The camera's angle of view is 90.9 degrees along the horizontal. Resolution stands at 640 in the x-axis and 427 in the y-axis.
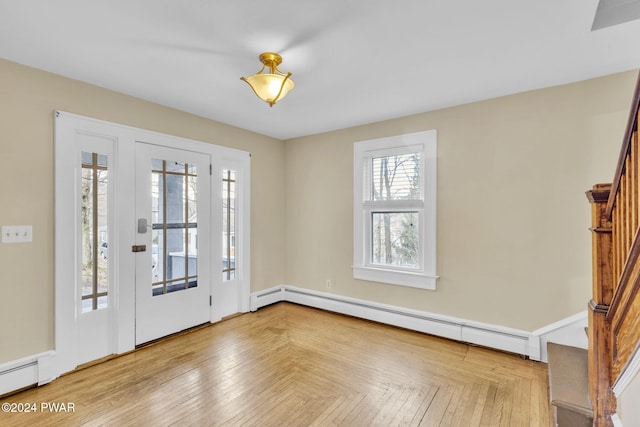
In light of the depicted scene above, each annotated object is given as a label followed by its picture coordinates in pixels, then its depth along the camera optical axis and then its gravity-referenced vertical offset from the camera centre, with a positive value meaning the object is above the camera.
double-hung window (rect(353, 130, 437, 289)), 3.43 +0.08
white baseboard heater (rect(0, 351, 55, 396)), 2.27 -1.16
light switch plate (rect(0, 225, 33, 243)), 2.28 -0.12
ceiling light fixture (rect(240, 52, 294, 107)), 2.11 +0.91
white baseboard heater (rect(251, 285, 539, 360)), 2.96 -1.15
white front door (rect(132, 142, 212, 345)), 3.10 -0.26
